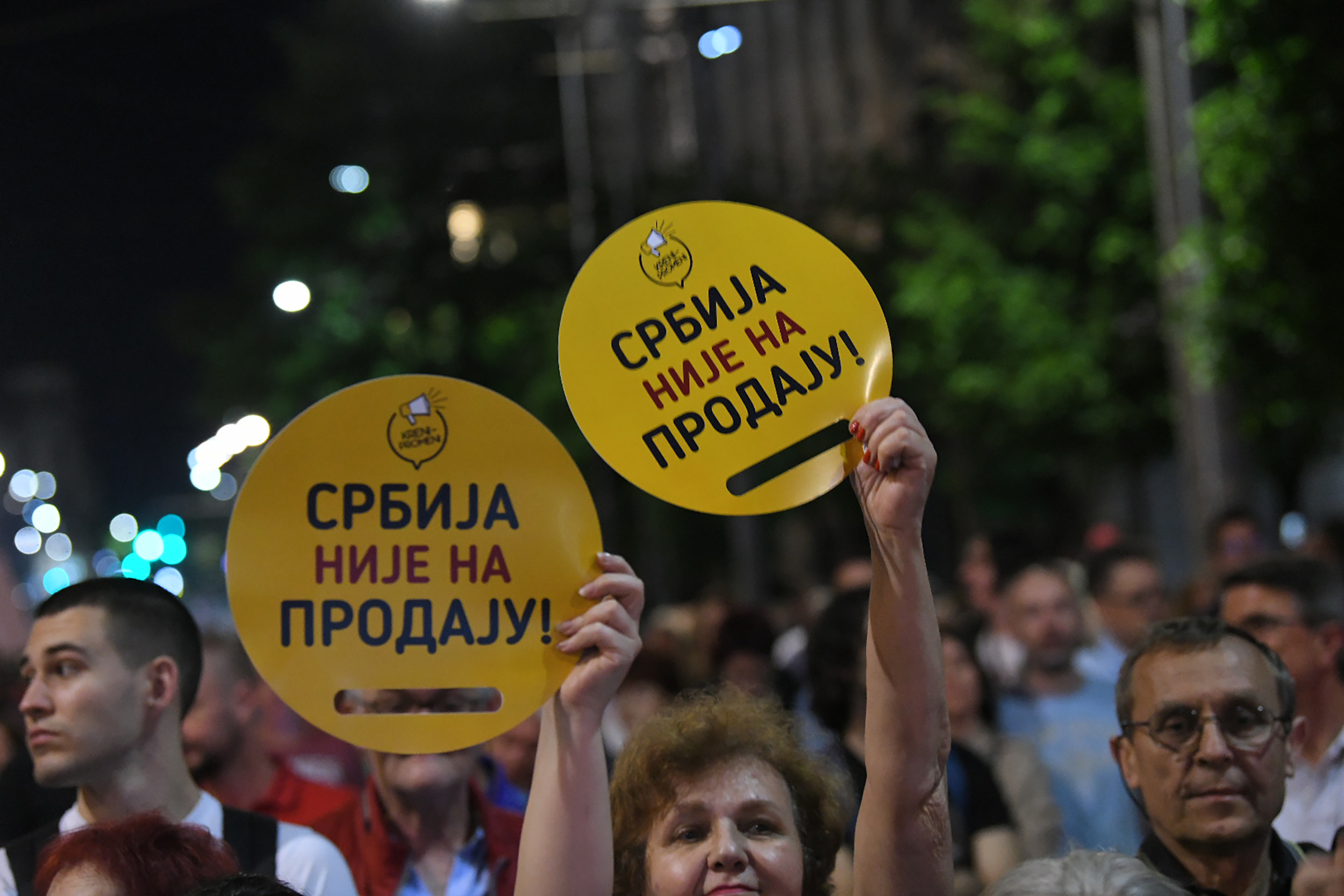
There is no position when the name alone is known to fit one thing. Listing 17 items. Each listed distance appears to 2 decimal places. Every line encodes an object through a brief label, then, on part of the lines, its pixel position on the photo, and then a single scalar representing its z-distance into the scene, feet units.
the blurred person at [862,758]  12.82
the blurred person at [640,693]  18.53
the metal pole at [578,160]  60.23
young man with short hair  8.99
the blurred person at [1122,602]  17.84
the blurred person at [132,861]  7.61
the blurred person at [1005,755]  13.53
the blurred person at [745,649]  20.81
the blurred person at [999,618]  19.33
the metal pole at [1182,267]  31.73
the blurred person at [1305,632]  11.41
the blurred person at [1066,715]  13.76
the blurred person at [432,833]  10.86
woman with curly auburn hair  7.75
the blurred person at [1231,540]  23.08
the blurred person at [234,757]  13.60
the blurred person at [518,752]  13.71
